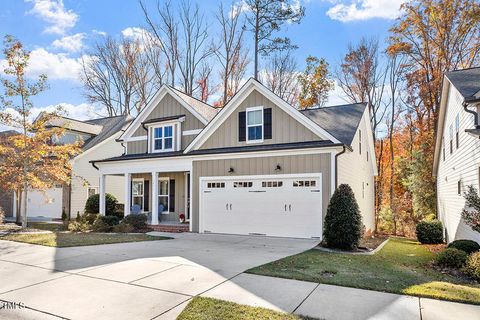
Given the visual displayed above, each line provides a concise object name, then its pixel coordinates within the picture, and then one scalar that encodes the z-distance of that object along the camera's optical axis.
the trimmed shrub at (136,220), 15.46
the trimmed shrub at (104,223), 15.55
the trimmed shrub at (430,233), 16.20
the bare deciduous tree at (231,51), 28.73
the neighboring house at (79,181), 22.84
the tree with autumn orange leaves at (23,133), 14.70
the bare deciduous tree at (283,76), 30.23
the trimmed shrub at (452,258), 8.04
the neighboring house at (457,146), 10.09
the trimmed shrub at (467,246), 9.34
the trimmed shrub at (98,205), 19.47
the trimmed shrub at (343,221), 10.56
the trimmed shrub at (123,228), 15.00
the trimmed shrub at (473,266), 7.02
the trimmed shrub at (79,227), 15.69
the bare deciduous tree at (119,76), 31.09
